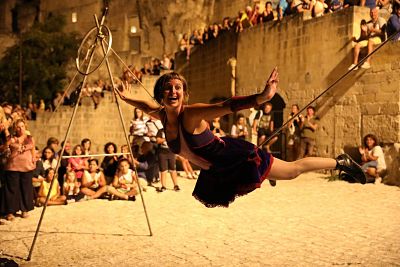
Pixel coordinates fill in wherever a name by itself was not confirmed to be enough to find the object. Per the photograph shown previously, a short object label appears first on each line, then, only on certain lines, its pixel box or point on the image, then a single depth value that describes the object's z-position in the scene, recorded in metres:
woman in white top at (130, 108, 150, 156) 9.45
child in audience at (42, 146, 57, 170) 8.31
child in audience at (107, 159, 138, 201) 8.04
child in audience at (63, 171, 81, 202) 7.97
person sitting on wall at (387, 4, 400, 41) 8.80
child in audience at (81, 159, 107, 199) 8.08
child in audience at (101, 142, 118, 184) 8.70
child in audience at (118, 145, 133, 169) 8.61
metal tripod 4.86
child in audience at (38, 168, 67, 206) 7.63
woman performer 3.63
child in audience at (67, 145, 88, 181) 8.12
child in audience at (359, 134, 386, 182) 9.13
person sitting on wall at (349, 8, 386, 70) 9.57
